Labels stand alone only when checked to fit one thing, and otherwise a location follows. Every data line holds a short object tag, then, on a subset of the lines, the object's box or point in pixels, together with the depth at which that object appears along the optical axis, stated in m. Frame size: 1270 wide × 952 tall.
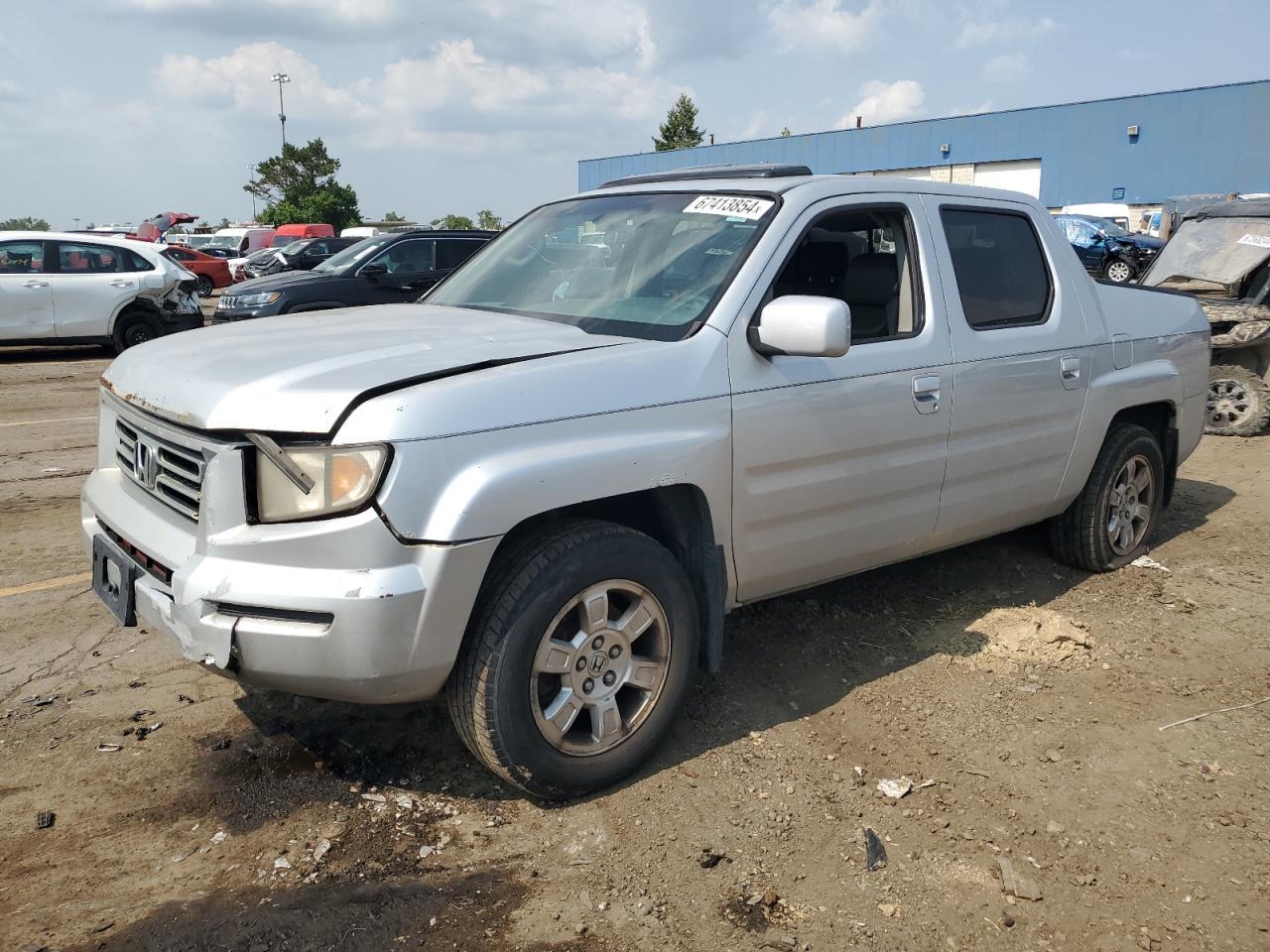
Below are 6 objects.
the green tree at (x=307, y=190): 58.28
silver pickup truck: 2.66
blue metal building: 37.19
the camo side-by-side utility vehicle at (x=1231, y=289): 8.94
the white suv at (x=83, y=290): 13.30
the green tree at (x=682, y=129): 62.53
